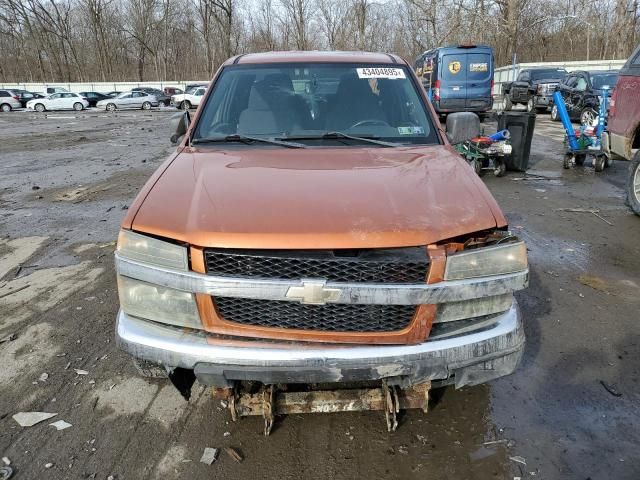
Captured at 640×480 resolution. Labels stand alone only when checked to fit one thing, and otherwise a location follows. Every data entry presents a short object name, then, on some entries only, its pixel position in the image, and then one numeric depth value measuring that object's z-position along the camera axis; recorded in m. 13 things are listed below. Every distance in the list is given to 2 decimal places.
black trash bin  9.09
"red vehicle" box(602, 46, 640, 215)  6.43
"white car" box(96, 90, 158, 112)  35.97
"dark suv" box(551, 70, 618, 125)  14.89
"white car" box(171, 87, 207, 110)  34.66
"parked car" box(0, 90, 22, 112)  35.41
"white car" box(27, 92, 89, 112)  34.97
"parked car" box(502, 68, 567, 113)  20.55
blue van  17.45
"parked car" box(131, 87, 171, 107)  37.47
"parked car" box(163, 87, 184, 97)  40.09
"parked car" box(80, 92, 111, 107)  36.89
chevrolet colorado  2.08
